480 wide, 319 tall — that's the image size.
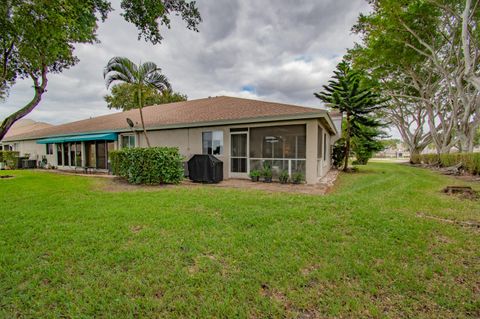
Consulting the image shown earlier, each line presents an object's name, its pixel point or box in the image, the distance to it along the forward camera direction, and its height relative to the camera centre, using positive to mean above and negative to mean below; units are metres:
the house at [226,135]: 8.82 +0.94
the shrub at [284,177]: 8.88 -1.03
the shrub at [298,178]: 8.68 -1.04
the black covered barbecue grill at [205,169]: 9.15 -0.70
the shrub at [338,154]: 16.61 -0.15
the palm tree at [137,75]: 8.75 +3.32
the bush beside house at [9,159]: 17.36 -0.48
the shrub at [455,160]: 11.70 -0.62
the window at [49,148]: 17.89 +0.42
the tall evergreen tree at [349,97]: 12.24 +3.22
